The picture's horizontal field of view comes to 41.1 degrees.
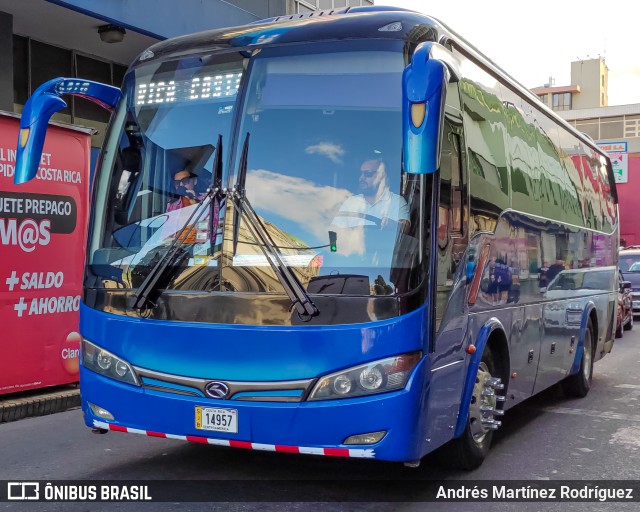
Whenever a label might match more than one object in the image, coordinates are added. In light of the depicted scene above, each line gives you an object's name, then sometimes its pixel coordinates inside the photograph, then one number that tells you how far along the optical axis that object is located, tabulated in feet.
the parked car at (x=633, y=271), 76.79
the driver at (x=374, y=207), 16.30
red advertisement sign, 26.63
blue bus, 15.92
